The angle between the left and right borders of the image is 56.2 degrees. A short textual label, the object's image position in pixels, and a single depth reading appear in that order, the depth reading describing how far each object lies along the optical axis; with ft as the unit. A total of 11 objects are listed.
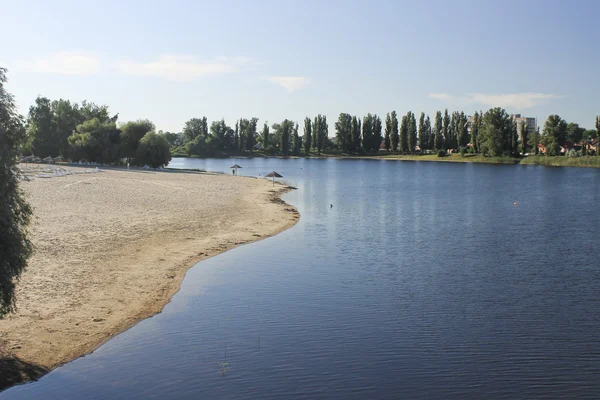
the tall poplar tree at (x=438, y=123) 652.48
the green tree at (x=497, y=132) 549.54
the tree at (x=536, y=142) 565.41
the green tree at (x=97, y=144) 371.15
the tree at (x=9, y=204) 47.62
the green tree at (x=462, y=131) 632.38
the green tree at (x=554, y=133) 517.96
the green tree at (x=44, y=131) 422.00
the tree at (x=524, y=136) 569.64
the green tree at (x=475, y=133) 610.65
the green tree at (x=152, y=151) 358.02
